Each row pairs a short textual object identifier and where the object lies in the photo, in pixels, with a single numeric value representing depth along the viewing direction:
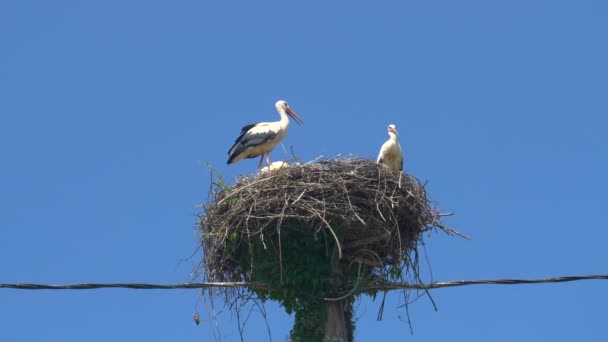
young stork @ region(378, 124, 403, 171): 18.16
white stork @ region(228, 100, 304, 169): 17.95
